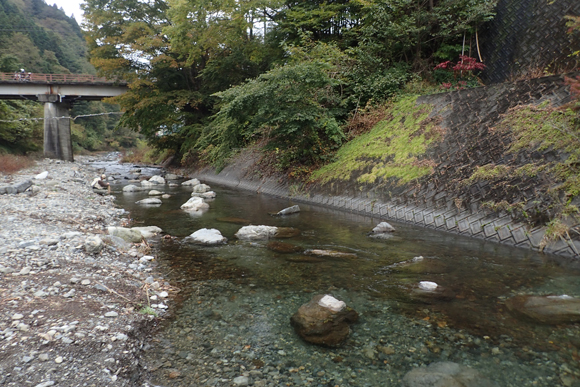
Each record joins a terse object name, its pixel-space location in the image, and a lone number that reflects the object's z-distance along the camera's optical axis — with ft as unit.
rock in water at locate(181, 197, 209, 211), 39.68
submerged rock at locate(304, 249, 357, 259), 22.62
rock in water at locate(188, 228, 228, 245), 25.29
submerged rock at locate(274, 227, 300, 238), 27.78
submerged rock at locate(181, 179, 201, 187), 65.24
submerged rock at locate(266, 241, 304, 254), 23.68
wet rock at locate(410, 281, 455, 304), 16.07
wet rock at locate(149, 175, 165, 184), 67.82
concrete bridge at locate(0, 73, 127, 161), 104.32
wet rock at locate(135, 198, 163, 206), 43.14
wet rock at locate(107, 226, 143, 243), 23.53
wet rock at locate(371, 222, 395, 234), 28.43
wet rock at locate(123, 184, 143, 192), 55.25
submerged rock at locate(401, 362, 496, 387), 10.31
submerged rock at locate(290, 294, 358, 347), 12.77
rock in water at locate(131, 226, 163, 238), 26.94
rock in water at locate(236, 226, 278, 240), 27.09
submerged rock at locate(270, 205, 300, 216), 36.73
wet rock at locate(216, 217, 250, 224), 33.01
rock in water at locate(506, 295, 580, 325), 13.85
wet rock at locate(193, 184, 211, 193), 53.58
